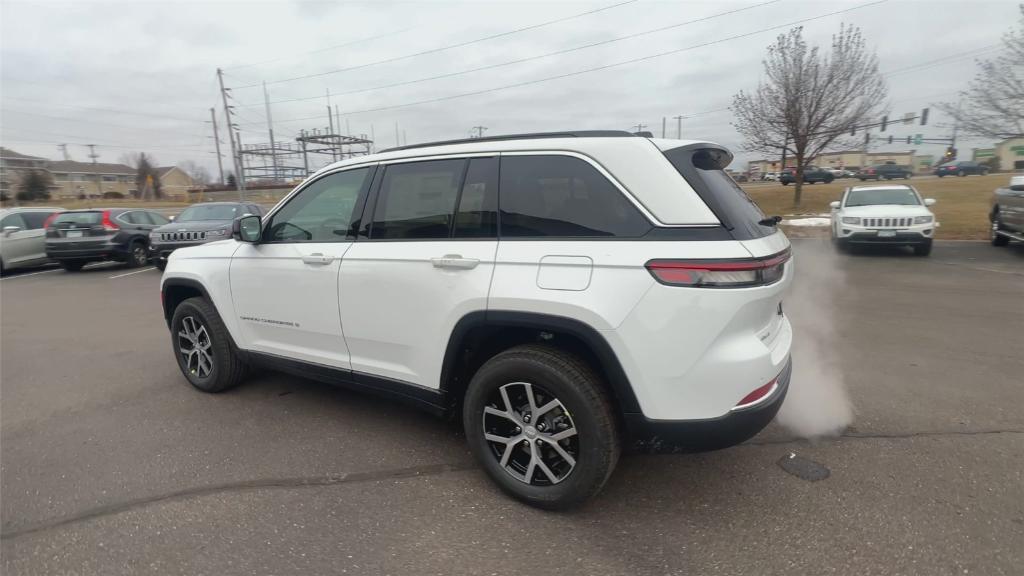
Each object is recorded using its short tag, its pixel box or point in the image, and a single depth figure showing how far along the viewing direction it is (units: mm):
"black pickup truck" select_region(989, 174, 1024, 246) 10375
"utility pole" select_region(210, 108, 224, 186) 50156
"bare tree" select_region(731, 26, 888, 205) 19031
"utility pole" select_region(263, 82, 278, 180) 45844
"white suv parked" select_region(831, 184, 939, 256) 10578
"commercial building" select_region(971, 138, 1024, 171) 59709
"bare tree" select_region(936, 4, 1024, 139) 15430
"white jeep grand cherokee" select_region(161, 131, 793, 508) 2342
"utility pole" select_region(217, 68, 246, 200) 34500
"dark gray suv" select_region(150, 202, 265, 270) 11430
